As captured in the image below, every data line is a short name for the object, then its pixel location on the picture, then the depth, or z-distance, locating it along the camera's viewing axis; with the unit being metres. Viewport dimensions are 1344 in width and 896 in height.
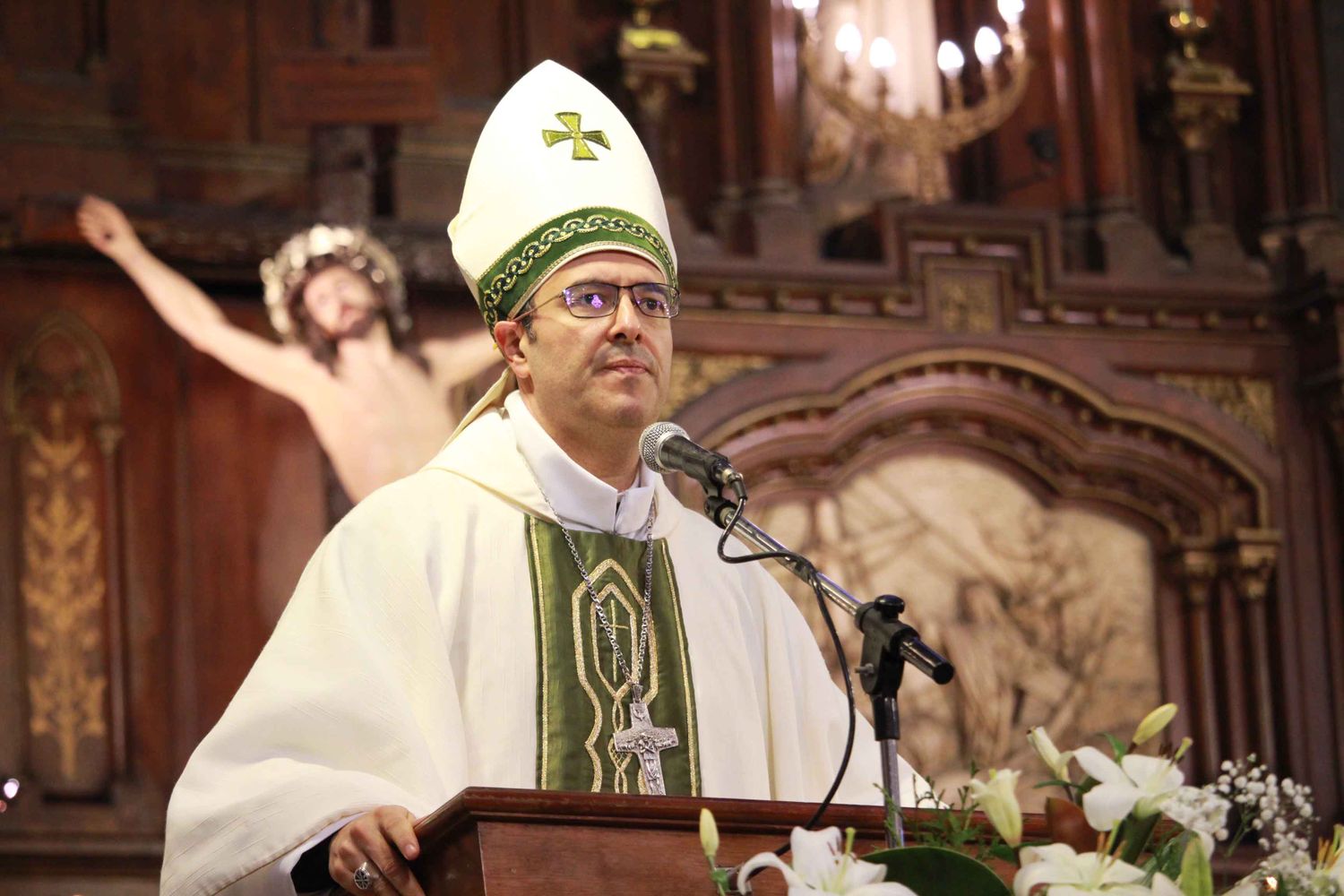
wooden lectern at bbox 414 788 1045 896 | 4.82
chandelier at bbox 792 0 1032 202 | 13.68
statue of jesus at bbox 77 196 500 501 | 11.98
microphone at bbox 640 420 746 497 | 5.35
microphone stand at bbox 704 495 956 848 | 4.60
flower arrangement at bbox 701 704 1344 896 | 4.14
